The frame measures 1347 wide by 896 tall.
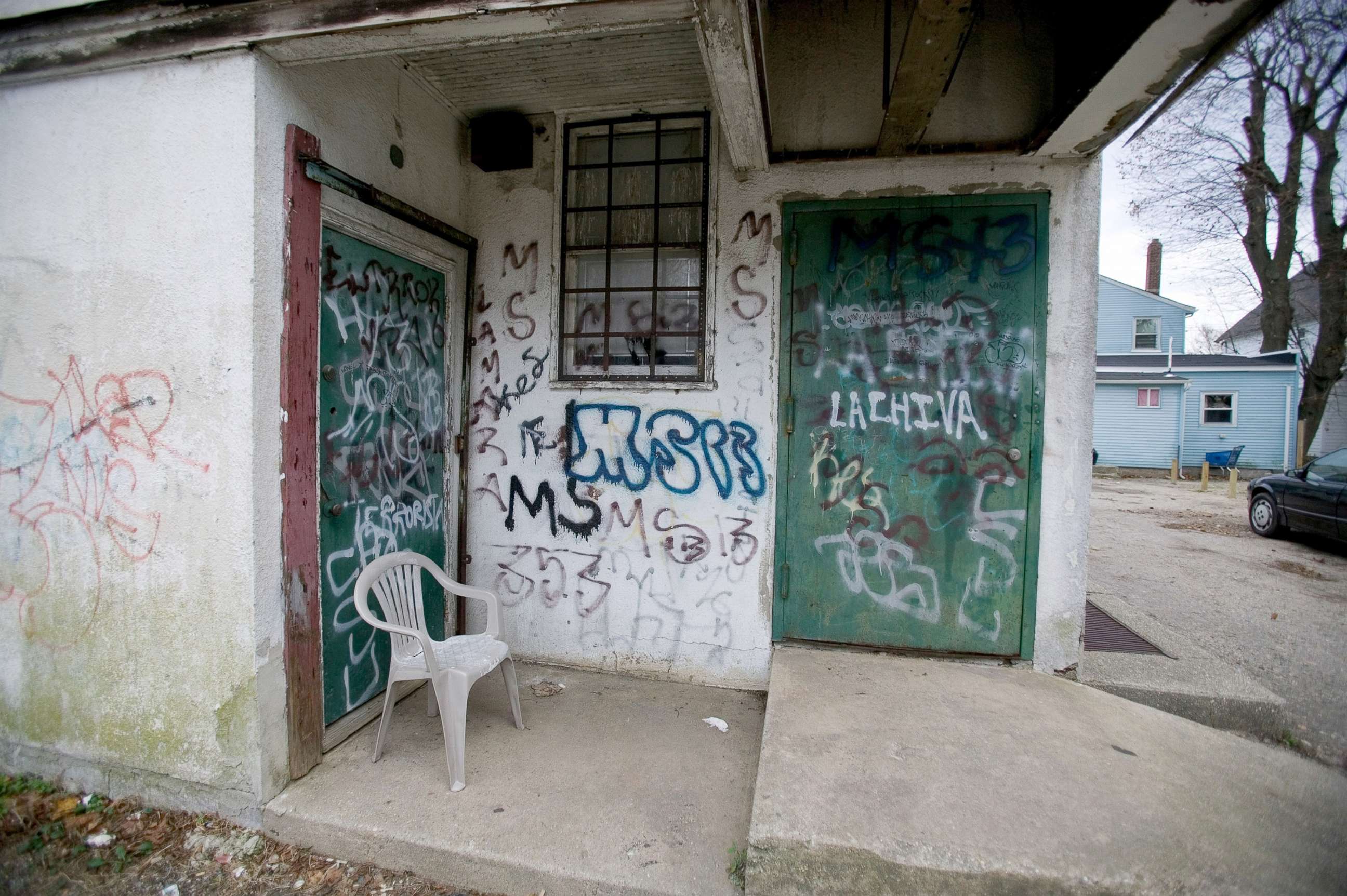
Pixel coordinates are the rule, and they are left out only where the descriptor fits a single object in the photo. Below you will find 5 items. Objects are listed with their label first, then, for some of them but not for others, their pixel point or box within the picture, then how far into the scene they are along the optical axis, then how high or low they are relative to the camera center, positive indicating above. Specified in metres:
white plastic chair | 2.68 -1.04
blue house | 18.30 +0.99
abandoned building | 2.58 +0.46
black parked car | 7.74 -0.70
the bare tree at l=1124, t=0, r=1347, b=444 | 7.66 +4.26
